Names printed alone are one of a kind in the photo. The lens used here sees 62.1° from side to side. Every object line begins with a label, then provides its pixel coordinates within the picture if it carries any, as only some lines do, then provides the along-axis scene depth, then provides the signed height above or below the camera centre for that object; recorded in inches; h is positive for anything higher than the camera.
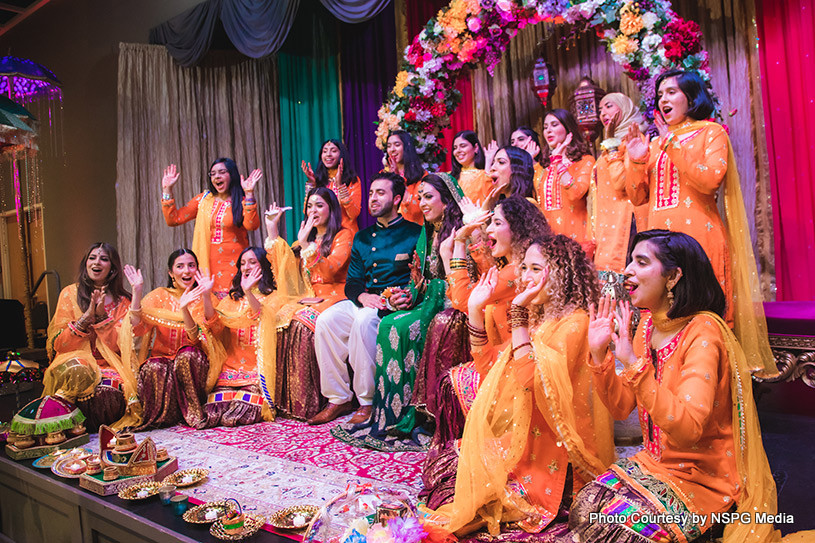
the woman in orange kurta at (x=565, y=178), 159.3 +20.6
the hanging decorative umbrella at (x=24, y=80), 206.4 +74.4
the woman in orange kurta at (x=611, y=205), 144.6 +12.6
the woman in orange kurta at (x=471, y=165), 181.3 +29.9
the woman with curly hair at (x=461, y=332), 109.9 -11.9
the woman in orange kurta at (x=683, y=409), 74.8 -16.8
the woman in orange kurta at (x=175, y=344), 177.9 -14.4
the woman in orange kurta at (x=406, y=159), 198.1 +34.6
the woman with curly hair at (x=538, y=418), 90.6 -21.0
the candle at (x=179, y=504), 109.3 -34.5
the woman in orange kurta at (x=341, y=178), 216.2 +33.6
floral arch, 150.0 +56.9
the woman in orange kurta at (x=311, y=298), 177.5 -4.6
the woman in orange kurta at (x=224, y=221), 219.3 +21.7
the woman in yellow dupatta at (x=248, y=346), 177.9 -16.2
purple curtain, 270.2 +80.3
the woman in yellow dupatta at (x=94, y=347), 172.7 -13.4
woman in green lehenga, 150.9 -13.9
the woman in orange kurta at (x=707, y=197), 121.3 +11.1
